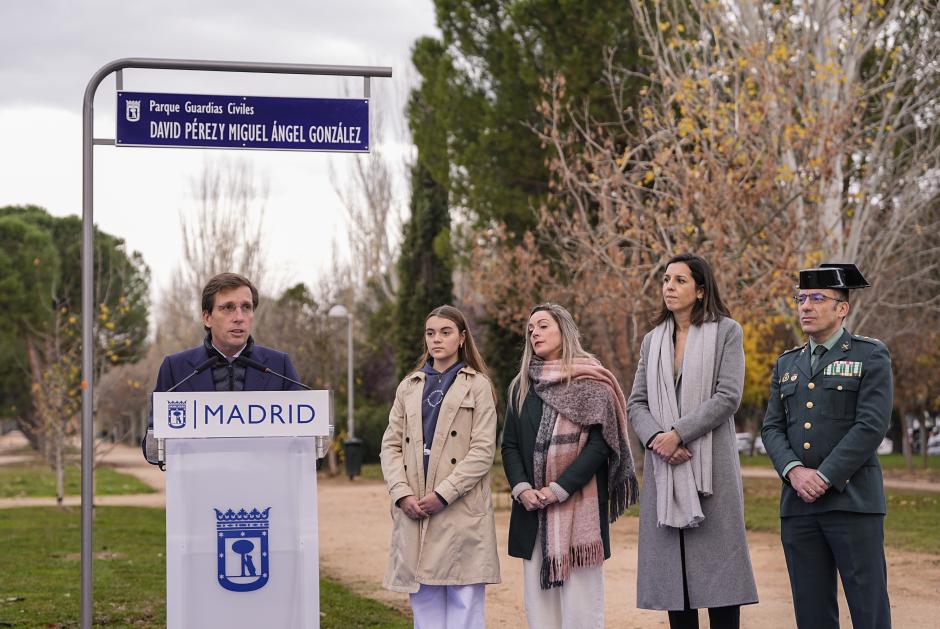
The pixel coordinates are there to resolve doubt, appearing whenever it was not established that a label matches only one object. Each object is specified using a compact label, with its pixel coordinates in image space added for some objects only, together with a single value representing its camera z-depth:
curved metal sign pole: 6.11
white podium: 5.10
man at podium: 5.61
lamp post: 30.62
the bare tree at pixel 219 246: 37.53
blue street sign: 6.43
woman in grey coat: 5.99
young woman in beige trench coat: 6.20
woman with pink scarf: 6.11
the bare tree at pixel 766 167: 16.98
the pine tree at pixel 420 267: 37.44
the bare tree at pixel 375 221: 44.59
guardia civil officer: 5.71
